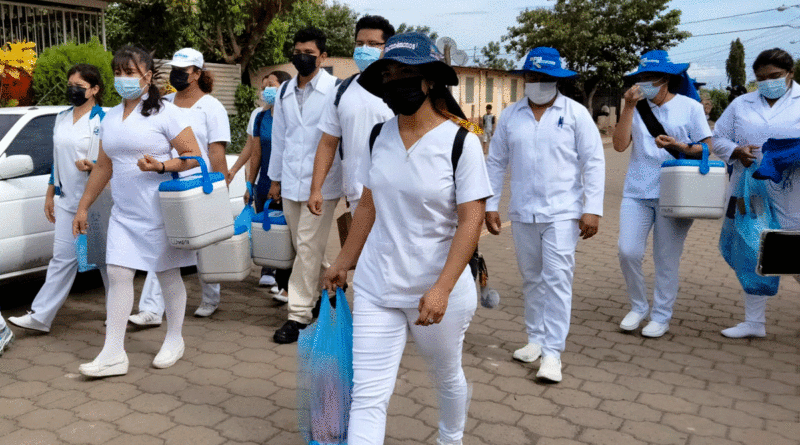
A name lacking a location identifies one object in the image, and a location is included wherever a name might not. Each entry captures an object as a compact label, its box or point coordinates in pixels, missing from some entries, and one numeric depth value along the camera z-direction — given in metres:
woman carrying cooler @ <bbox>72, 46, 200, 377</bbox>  4.57
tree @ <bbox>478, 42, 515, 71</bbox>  51.34
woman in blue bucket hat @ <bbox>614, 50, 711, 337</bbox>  5.34
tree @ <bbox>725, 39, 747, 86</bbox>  89.31
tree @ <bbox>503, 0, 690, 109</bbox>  37.69
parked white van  5.82
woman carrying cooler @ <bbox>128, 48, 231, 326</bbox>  5.55
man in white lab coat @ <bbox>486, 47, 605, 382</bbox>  4.62
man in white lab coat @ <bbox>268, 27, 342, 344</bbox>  5.43
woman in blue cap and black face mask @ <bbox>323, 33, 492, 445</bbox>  2.89
